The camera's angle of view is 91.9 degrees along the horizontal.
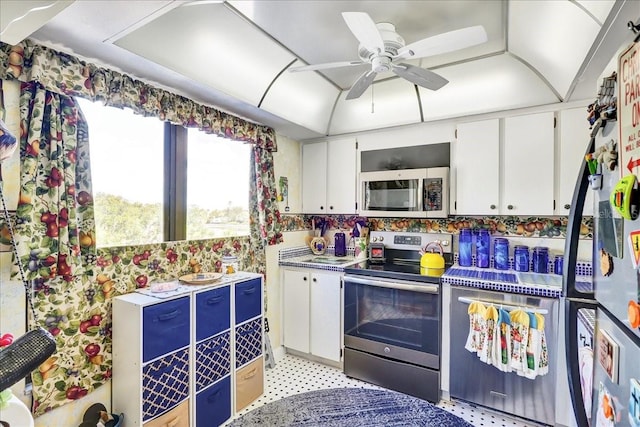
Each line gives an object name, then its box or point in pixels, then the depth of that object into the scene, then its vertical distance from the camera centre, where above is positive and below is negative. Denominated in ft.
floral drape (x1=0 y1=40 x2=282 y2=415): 4.92 +0.07
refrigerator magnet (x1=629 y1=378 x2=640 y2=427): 2.16 -1.37
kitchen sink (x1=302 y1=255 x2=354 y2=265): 10.00 -1.60
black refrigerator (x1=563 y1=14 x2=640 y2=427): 2.23 -0.57
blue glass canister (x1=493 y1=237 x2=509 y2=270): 8.44 -1.14
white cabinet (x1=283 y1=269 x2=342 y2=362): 9.38 -3.18
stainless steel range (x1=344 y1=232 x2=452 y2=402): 7.81 -3.08
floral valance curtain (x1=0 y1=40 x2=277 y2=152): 4.84 +2.36
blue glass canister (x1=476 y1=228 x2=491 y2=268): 8.68 -1.03
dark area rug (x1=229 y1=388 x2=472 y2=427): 4.70 -3.21
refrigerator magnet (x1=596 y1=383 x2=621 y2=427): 2.54 -1.69
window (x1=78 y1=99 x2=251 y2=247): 6.26 +0.81
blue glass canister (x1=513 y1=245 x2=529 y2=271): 8.20 -1.22
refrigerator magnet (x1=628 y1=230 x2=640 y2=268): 2.17 -0.24
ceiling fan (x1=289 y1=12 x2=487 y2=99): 4.57 +2.67
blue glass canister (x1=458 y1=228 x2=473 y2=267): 8.92 -1.04
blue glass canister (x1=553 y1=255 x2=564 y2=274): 7.91 -1.33
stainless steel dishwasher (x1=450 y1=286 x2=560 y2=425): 6.61 -3.73
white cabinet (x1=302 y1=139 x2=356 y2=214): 10.41 +1.25
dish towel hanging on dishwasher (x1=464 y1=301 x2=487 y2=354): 7.04 -2.63
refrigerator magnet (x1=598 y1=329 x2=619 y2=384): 2.53 -1.23
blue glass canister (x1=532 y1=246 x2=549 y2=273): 8.02 -1.27
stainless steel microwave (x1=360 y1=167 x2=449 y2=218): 8.61 +0.58
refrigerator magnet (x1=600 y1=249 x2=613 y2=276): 2.71 -0.46
